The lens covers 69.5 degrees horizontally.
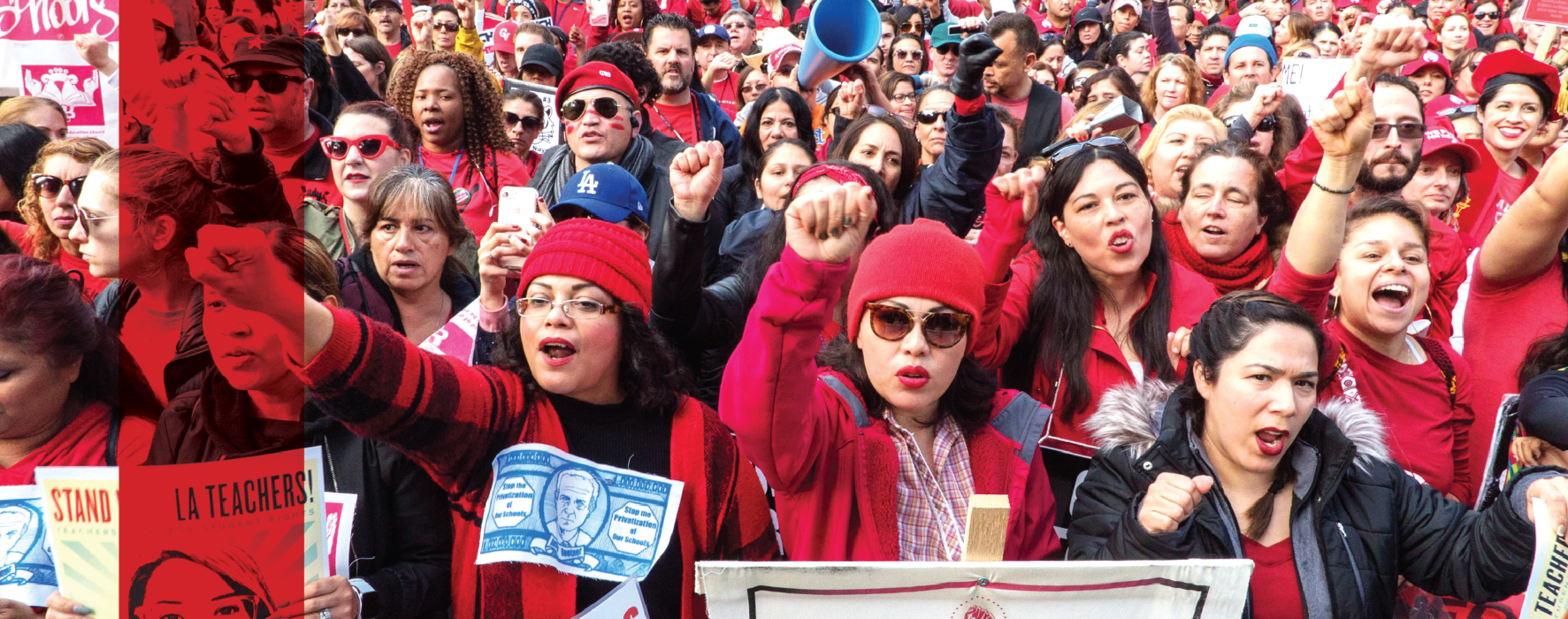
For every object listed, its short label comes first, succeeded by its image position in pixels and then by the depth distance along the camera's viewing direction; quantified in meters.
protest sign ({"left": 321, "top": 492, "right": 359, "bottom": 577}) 2.25
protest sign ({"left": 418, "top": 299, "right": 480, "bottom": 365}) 2.95
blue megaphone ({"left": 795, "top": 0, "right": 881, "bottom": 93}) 4.68
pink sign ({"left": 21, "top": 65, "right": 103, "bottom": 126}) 4.82
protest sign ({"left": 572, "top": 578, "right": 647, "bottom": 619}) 2.15
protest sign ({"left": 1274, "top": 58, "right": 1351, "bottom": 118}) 5.90
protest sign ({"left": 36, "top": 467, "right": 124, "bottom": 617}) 2.02
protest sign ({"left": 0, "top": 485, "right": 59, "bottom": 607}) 2.09
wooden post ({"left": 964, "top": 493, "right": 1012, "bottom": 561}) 1.92
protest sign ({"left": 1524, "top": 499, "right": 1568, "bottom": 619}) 2.15
